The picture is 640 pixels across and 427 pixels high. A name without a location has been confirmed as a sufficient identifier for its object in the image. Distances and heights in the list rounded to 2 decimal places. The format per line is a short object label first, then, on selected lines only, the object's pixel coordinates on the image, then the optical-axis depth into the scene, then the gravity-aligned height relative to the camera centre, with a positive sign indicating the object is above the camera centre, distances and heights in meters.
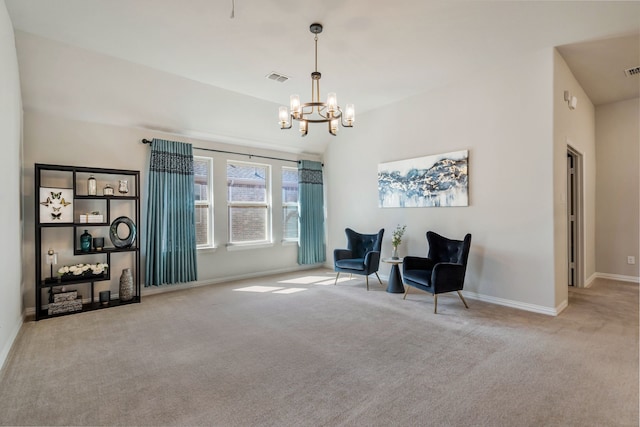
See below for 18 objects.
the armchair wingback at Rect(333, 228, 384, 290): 5.11 -0.69
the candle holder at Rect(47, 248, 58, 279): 3.90 -0.49
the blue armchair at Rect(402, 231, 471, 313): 3.88 -0.71
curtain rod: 4.80 +1.15
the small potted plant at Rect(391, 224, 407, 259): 5.08 -0.38
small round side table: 4.82 -1.02
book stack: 3.83 -1.04
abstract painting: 4.57 +0.51
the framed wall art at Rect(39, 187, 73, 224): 3.83 +0.16
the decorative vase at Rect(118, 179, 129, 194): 4.40 +0.42
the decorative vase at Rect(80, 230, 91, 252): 4.16 -0.32
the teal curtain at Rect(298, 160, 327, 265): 6.59 +0.06
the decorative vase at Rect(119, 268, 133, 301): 4.41 -0.96
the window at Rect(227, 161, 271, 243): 5.89 +0.27
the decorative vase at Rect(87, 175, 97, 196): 4.13 +0.41
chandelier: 3.11 +1.04
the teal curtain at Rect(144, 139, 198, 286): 4.80 +0.01
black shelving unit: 3.76 -0.07
